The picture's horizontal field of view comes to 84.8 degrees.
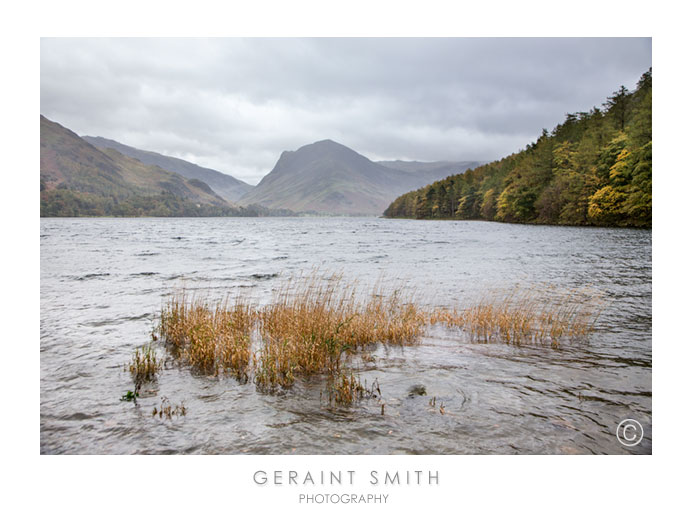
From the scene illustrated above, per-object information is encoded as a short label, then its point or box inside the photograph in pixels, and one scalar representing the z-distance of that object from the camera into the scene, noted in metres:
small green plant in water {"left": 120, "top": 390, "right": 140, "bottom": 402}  5.98
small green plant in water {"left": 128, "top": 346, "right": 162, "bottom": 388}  6.87
